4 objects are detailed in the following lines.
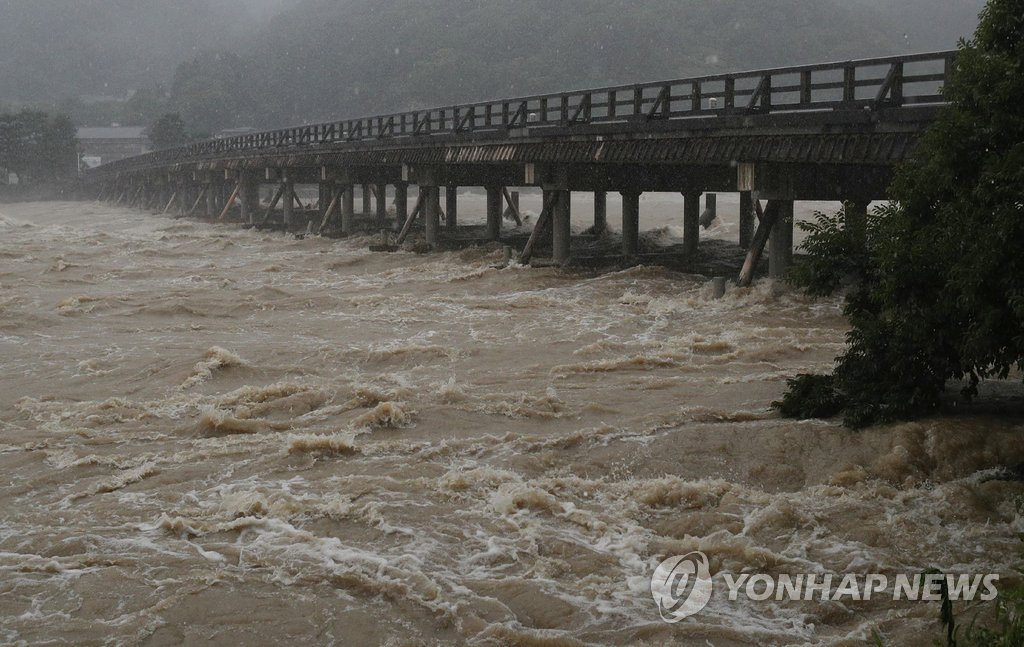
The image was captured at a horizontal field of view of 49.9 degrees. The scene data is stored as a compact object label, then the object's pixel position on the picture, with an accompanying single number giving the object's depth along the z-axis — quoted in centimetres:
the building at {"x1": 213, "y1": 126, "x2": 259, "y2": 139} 10545
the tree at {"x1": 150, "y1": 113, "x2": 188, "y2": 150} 10494
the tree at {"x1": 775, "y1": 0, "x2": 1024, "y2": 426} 952
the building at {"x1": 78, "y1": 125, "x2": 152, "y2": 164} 11662
